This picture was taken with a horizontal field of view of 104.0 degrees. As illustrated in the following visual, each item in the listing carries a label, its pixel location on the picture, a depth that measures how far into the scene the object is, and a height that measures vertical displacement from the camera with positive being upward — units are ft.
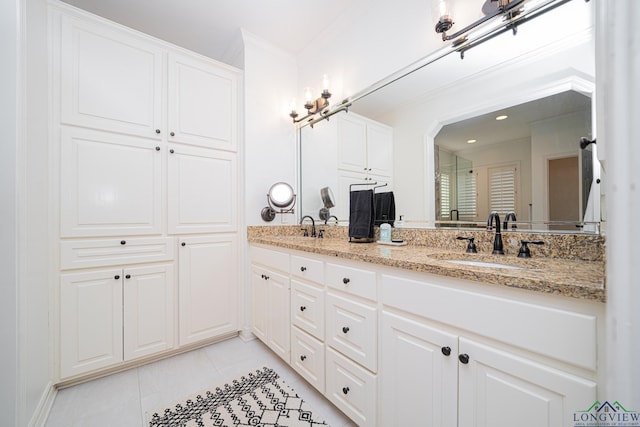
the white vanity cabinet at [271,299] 5.46 -2.05
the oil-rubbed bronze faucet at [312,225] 7.47 -0.34
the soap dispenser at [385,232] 5.37 -0.40
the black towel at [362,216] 5.66 -0.05
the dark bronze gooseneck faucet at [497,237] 3.93 -0.38
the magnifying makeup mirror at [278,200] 7.47 +0.43
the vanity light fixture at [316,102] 6.88 +3.29
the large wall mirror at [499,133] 3.43 +1.40
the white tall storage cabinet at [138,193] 5.04 +0.51
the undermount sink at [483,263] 3.77 -0.79
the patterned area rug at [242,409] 4.21 -3.49
